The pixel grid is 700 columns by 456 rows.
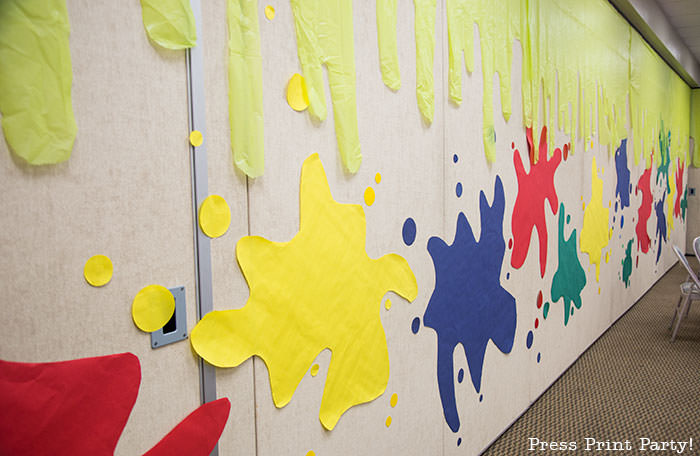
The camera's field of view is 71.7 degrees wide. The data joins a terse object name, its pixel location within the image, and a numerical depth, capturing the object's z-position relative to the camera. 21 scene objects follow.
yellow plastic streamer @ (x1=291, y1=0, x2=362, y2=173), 1.38
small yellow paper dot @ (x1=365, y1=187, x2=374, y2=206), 1.64
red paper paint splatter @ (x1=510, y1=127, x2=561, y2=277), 2.62
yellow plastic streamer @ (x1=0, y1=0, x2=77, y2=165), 0.85
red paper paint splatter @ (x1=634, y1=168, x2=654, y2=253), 5.18
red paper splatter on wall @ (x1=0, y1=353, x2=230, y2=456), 0.86
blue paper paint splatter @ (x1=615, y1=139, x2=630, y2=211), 4.36
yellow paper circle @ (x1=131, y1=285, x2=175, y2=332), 1.05
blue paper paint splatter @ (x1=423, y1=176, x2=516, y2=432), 2.04
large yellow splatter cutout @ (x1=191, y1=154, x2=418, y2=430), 1.26
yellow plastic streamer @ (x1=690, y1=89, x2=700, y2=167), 8.38
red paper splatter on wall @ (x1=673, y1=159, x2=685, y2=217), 7.19
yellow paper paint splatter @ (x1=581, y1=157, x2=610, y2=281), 3.65
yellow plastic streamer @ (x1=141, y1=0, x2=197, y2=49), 1.04
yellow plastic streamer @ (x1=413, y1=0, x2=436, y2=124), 1.82
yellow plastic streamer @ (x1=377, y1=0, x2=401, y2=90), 1.64
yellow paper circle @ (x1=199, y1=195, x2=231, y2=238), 1.15
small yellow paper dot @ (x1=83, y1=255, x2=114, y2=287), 0.97
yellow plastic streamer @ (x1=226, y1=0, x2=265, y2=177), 1.20
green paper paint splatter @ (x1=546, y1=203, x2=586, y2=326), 3.18
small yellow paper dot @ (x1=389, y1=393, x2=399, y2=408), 1.80
